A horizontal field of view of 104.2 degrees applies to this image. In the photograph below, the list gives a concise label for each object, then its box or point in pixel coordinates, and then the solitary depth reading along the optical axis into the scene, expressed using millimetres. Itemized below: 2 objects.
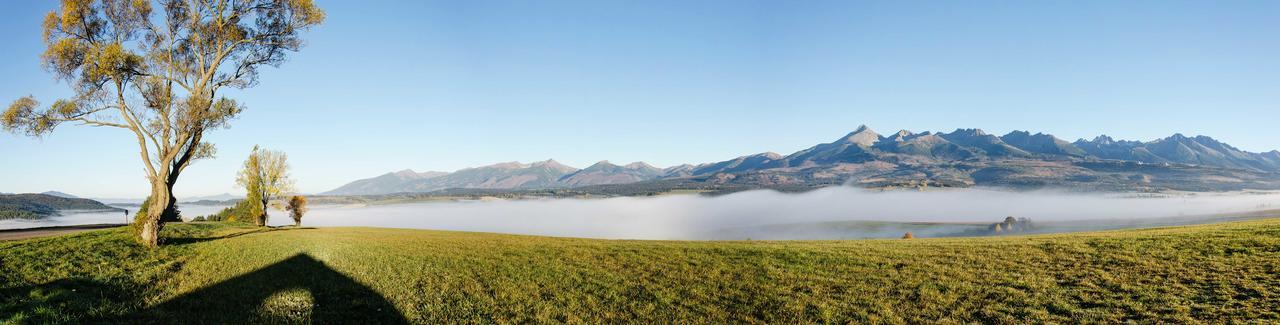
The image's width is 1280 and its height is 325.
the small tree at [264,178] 60812
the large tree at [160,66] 24766
